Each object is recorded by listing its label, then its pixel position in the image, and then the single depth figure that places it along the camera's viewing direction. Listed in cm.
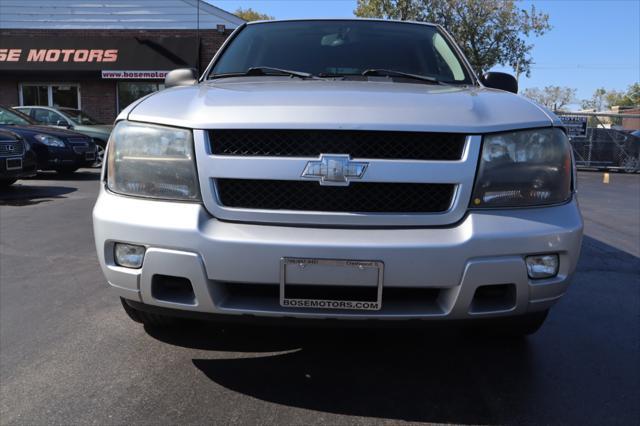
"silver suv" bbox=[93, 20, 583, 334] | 201
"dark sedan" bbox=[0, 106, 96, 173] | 1033
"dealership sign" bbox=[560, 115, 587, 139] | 1708
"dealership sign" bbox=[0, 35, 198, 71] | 1902
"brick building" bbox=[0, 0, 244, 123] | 1916
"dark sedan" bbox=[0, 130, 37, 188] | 827
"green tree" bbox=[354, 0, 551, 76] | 2955
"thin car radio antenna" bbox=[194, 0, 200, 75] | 1764
